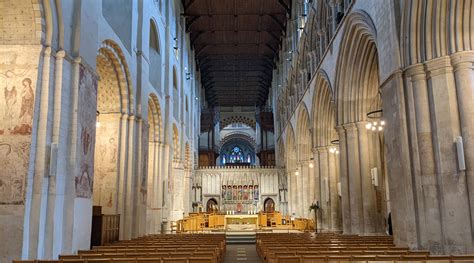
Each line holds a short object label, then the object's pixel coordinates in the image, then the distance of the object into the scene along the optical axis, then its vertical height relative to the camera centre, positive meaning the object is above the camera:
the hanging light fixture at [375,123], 13.66 +2.75
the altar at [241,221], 24.58 -0.82
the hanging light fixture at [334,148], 19.15 +2.65
